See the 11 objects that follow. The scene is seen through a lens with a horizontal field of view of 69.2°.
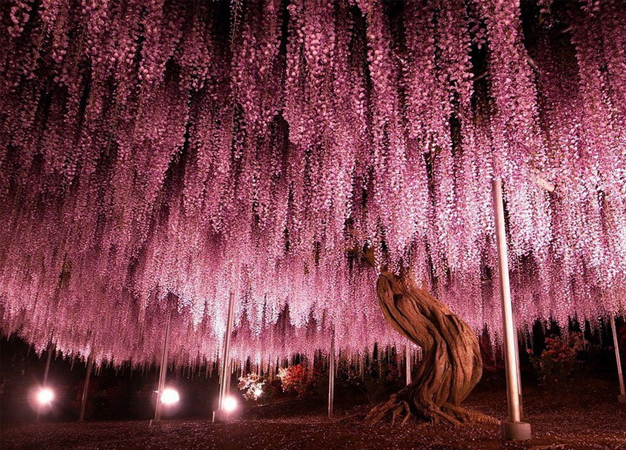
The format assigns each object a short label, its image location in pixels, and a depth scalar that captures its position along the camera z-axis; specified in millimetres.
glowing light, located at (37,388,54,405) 11641
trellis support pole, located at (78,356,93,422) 10531
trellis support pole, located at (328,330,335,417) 9079
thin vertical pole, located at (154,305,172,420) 7672
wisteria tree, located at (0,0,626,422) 2895
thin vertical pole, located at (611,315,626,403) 7562
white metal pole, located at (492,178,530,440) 3031
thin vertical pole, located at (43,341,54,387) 11578
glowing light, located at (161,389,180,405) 9922
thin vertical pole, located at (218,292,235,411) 6125
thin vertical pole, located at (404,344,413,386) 7604
